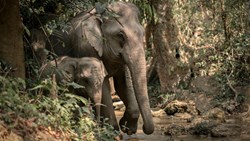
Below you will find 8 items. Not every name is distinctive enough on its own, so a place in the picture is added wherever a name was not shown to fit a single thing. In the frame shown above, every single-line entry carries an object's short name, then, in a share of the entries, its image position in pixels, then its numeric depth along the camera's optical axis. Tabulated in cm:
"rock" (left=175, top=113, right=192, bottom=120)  1491
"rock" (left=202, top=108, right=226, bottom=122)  1266
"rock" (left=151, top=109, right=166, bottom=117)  1560
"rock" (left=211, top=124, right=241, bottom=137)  1037
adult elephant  857
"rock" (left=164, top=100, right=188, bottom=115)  1568
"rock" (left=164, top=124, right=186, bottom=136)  1089
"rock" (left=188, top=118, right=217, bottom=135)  1078
